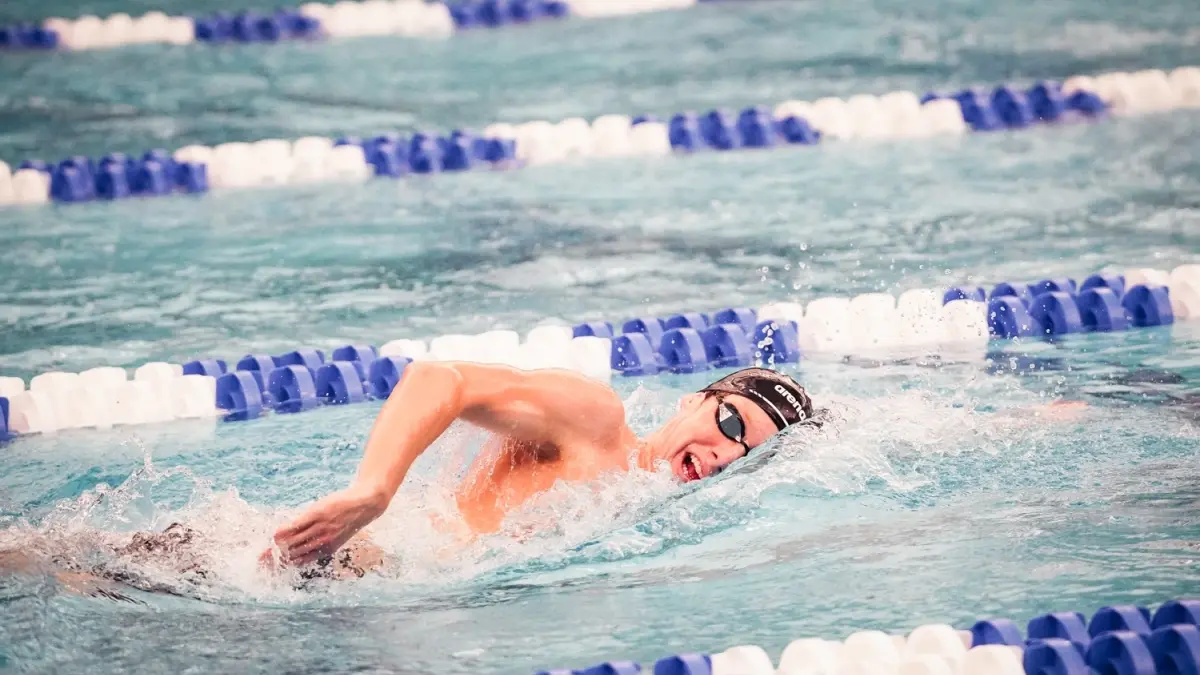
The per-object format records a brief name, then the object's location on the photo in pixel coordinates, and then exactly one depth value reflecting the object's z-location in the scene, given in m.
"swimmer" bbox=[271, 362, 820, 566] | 5.80
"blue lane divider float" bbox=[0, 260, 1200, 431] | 11.01
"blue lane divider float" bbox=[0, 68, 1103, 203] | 16.23
